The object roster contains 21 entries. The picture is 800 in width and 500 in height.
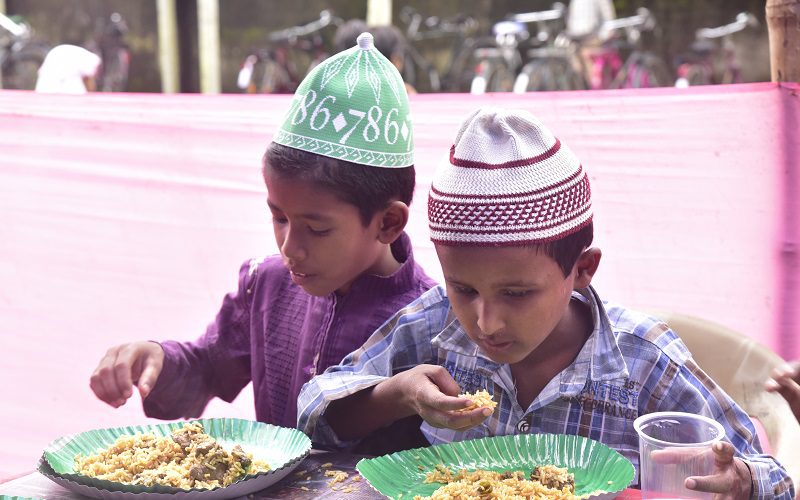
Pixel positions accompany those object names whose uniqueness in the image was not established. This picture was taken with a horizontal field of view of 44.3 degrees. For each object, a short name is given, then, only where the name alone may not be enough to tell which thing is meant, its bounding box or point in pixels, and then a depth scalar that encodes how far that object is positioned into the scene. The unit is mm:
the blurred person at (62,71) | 6266
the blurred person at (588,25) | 12250
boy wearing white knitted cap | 1804
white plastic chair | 2482
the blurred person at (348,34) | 6083
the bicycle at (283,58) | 12414
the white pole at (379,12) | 11383
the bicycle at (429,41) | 12594
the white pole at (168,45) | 12688
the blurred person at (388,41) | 6730
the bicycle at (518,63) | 11719
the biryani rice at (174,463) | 1799
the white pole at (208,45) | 12484
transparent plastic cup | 1600
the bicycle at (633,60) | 12195
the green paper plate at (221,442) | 1711
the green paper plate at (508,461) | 1734
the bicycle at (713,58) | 12523
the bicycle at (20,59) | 11773
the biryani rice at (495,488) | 1673
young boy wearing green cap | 2275
